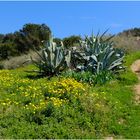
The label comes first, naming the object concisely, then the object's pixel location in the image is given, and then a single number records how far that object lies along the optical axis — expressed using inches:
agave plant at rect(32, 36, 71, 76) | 216.8
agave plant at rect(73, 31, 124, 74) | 215.5
